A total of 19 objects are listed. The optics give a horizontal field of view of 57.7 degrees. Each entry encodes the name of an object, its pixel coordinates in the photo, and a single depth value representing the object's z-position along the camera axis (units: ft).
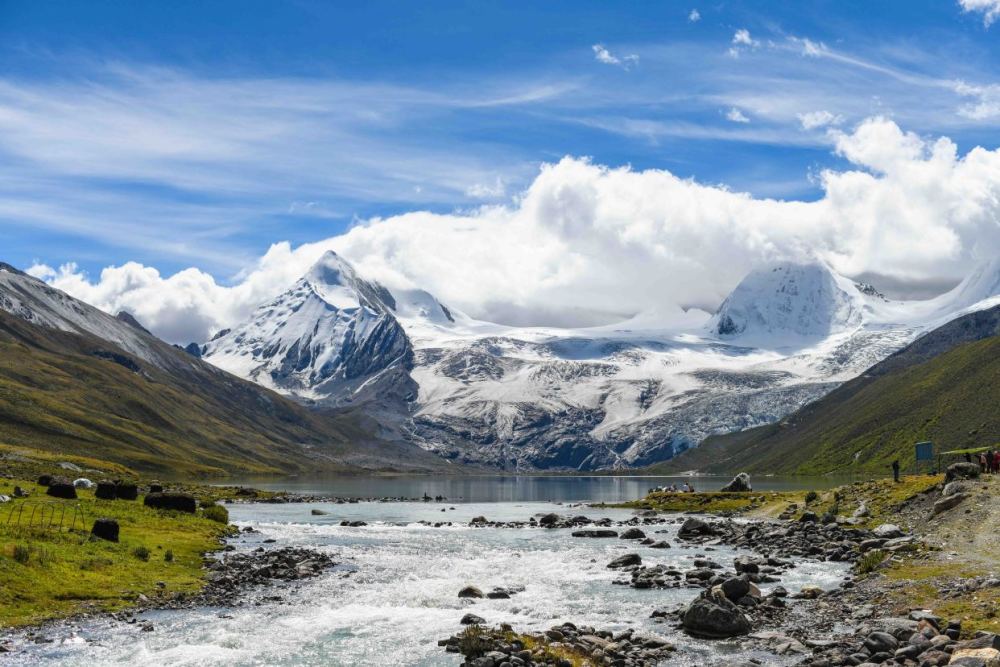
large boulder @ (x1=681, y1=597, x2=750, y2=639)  135.74
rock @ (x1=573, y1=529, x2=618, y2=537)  311.06
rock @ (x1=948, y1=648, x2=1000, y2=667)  92.62
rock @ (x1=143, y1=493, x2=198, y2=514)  292.61
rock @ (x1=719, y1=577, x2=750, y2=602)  155.33
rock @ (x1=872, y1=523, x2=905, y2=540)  212.64
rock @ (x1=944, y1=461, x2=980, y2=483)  243.60
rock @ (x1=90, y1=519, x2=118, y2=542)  188.88
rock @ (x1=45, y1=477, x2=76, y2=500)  256.52
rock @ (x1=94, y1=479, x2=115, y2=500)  282.97
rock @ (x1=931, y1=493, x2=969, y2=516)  221.46
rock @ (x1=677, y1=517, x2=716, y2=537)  299.17
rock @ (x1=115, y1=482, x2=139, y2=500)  289.94
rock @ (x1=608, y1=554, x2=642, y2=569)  218.59
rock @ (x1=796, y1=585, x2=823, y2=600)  161.27
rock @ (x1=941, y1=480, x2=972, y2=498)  228.53
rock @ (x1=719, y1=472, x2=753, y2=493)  494.18
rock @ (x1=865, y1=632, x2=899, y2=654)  112.06
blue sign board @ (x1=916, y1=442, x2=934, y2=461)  353.45
